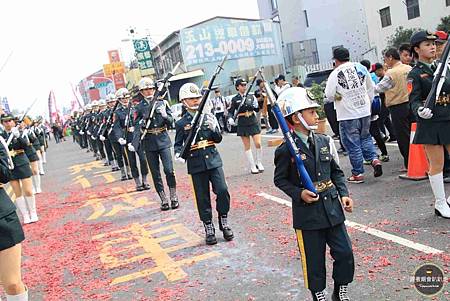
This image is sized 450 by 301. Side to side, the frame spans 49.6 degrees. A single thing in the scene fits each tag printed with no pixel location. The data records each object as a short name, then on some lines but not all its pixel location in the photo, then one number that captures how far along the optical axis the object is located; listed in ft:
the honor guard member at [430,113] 17.04
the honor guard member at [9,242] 12.50
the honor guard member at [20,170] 27.76
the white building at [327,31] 140.36
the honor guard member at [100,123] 48.30
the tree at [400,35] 102.94
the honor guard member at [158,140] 26.71
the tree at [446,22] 94.39
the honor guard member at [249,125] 33.37
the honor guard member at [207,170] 19.44
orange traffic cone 22.89
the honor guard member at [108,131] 42.37
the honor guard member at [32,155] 35.54
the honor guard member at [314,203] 11.51
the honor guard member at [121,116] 35.73
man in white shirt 24.30
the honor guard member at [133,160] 34.24
